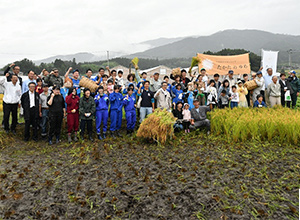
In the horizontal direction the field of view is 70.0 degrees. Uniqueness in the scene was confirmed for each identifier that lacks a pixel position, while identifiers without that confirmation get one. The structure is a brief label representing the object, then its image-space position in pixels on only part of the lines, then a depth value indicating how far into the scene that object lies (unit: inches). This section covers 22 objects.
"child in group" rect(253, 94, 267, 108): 343.7
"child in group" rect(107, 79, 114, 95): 282.0
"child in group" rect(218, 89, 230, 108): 337.2
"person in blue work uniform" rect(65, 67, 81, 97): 282.4
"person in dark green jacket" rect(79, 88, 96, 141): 255.7
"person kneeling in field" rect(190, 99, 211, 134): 275.3
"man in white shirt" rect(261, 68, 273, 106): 364.6
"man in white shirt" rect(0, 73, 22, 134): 263.9
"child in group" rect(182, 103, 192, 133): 281.3
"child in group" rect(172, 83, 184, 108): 307.3
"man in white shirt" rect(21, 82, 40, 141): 254.7
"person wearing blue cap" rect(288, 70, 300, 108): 375.5
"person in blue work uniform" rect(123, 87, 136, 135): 282.0
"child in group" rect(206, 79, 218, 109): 326.3
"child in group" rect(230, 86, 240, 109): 339.0
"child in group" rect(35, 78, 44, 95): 269.9
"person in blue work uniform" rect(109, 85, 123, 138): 275.4
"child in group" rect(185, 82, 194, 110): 307.8
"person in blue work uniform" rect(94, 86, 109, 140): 267.4
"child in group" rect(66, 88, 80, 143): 256.4
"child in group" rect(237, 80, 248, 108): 350.6
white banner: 468.4
